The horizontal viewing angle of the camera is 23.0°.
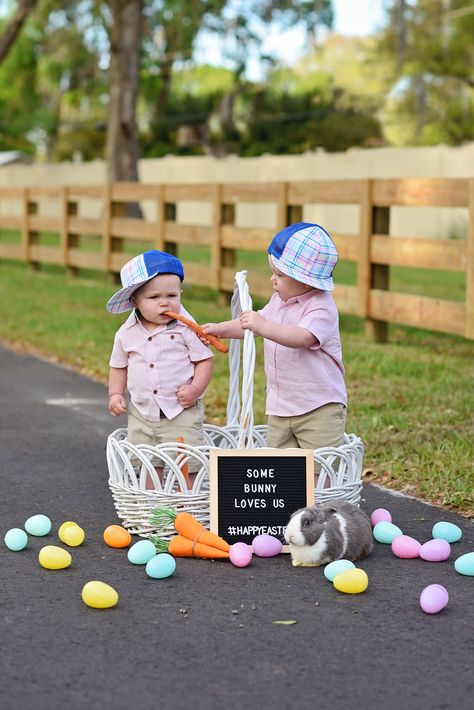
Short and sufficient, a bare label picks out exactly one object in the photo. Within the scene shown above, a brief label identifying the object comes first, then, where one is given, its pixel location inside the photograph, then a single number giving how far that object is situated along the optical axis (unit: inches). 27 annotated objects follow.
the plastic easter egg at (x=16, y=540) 172.1
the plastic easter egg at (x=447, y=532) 178.2
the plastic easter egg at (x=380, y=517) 186.1
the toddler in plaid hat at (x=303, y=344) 183.9
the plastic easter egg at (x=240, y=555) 164.1
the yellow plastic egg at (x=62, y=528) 175.6
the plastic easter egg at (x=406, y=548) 170.2
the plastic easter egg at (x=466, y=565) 161.2
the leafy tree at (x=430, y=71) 1571.1
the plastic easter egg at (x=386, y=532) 177.6
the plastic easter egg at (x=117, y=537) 173.3
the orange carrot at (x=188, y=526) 169.2
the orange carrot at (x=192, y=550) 168.2
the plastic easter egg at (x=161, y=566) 157.9
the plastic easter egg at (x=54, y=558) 162.2
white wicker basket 175.6
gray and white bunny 162.4
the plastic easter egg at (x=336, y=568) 156.2
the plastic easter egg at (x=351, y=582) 151.8
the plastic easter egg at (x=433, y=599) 144.6
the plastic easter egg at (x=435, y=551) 168.1
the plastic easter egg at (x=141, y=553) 164.2
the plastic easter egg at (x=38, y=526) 179.6
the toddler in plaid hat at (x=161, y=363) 192.5
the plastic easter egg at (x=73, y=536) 173.6
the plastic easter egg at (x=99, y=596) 145.3
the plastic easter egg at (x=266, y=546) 168.9
